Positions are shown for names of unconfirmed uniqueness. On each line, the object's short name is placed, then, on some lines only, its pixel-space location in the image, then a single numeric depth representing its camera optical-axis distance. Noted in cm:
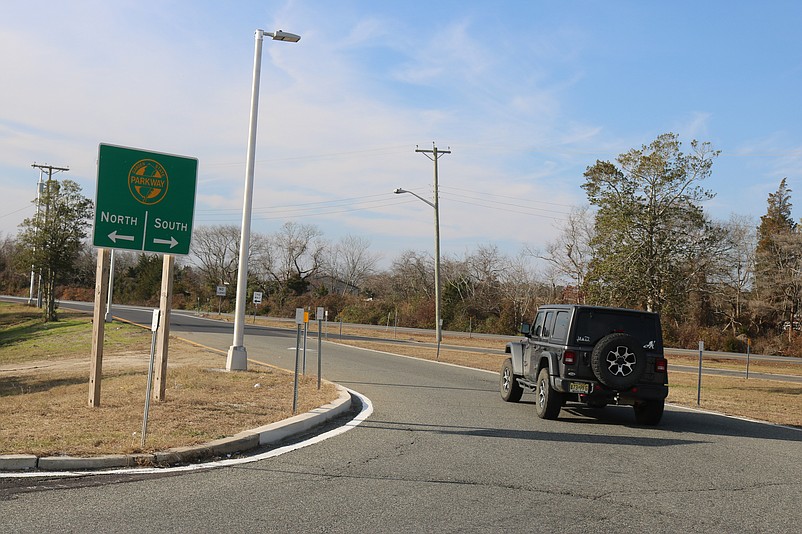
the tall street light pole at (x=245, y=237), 1661
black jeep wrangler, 1119
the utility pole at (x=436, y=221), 3916
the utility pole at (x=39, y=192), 5044
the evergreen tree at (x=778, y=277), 5519
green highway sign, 1102
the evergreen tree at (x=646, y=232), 2853
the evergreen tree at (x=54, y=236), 4978
